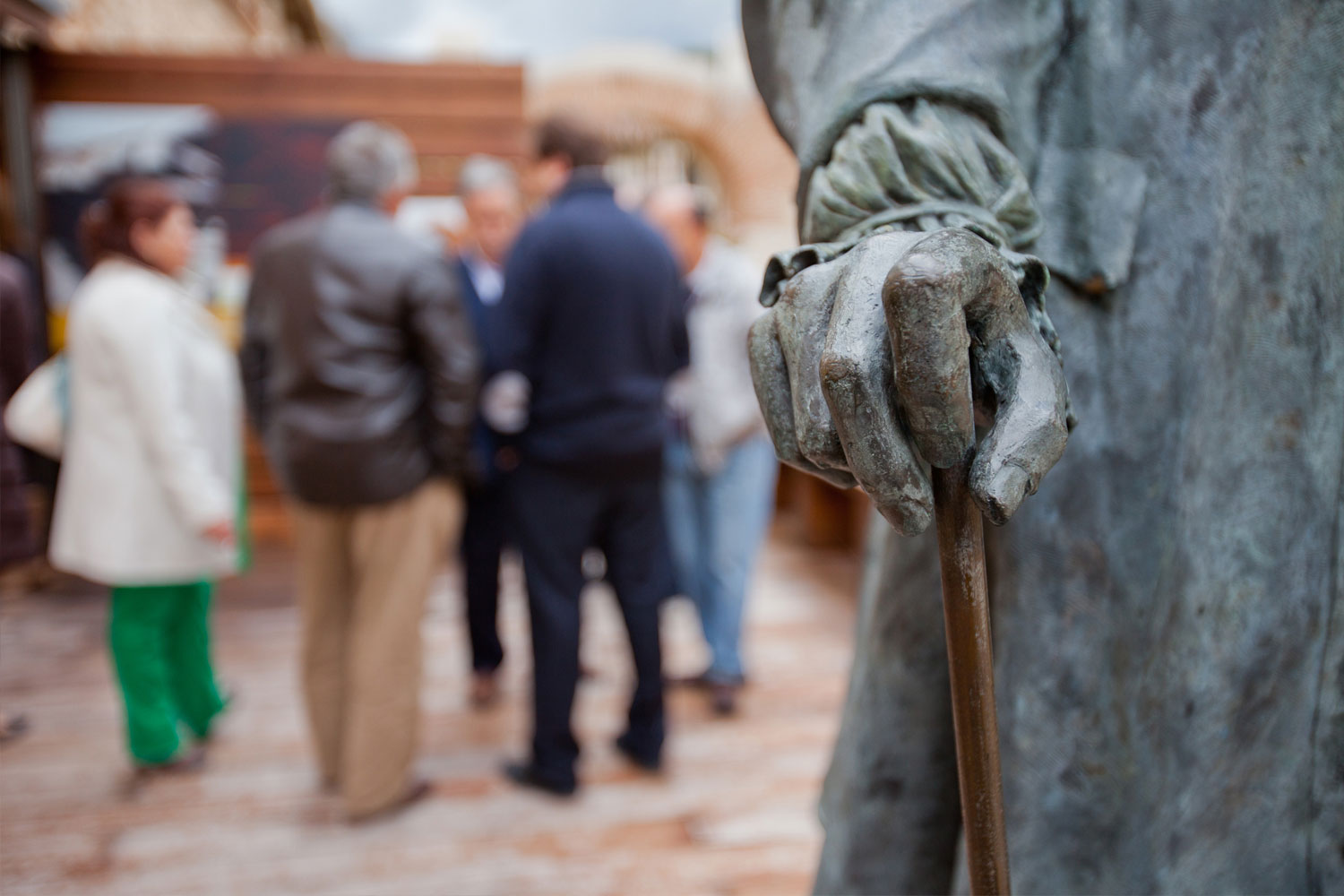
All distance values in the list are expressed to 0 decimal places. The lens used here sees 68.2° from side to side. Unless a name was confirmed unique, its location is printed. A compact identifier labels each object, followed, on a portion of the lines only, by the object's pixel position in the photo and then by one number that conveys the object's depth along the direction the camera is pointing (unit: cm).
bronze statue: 82
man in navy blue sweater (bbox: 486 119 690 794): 300
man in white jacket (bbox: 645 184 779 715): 385
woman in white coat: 302
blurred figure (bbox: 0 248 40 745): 359
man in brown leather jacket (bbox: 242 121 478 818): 284
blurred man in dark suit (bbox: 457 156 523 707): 389
